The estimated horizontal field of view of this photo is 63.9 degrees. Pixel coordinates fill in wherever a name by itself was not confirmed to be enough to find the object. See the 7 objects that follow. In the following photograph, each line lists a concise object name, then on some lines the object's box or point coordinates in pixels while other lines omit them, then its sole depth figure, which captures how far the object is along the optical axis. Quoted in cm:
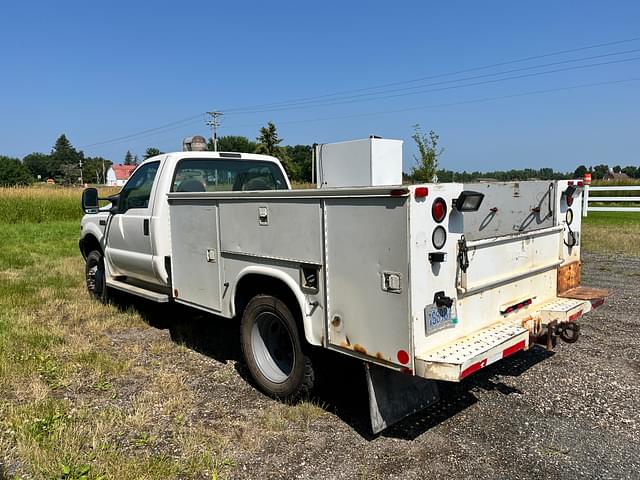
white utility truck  293
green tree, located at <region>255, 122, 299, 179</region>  4731
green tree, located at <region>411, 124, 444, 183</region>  1498
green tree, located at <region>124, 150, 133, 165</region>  17438
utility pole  5272
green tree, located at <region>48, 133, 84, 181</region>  13412
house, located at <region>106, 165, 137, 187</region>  12387
